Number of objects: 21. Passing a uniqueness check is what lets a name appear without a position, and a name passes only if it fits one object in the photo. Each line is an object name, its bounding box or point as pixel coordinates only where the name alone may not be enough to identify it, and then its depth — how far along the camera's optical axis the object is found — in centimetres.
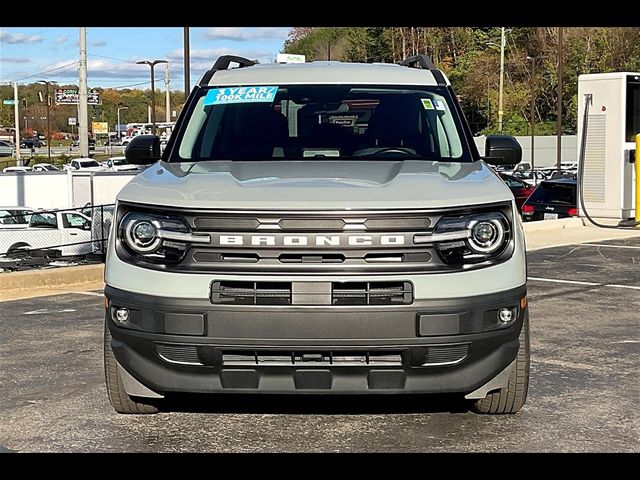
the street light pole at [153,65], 6424
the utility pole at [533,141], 5461
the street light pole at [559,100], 4091
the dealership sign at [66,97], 10000
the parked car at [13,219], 1922
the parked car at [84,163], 4472
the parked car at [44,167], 5188
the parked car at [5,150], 9362
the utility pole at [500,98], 6166
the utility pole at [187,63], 2109
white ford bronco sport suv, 415
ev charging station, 1712
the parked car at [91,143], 10291
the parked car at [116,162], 4507
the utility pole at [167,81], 7996
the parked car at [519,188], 2712
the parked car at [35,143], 11781
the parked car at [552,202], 1888
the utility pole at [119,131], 12638
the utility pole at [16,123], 7116
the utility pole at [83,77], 4191
